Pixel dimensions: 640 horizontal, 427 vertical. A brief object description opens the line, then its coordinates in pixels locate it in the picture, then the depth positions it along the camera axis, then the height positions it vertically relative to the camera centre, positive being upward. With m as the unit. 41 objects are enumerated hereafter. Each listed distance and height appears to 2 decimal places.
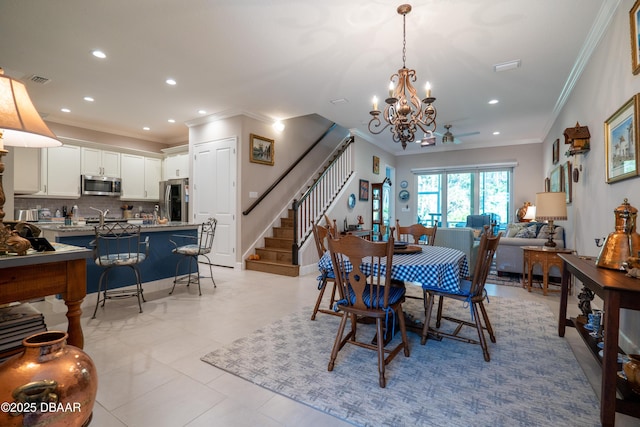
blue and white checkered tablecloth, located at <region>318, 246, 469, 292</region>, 2.01 -0.41
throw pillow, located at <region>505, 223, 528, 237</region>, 5.79 -0.32
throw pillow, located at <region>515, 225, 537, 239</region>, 5.34 -0.36
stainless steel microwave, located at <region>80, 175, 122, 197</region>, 5.89 +0.47
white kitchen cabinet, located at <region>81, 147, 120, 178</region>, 5.96 +0.96
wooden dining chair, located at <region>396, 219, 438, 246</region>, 3.39 -0.23
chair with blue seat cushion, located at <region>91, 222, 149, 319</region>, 3.02 -0.52
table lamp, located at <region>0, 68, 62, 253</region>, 1.20 +0.38
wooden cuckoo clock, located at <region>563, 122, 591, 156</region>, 3.27 +0.84
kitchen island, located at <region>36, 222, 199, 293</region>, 3.15 -0.51
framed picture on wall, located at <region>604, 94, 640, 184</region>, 2.14 +0.58
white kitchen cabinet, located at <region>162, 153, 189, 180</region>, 6.78 +1.01
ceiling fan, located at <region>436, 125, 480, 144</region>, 6.29 +1.64
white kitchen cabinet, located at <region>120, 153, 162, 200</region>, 6.66 +0.75
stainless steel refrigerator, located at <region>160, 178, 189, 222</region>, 6.36 +0.20
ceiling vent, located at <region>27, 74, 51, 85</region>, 3.96 +1.76
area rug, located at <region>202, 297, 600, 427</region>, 1.56 -1.07
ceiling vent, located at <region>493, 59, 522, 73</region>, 3.53 +1.80
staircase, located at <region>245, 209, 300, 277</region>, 4.90 -0.83
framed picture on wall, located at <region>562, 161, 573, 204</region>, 4.18 +0.48
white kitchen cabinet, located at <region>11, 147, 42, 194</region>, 4.95 +0.62
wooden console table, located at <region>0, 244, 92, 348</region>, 1.19 -0.31
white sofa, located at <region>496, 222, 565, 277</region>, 4.62 -0.62
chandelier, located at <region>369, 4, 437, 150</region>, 2.61 +0.97
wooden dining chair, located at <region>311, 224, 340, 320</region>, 2.71 -0.57
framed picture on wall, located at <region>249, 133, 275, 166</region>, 5.46 +1.15
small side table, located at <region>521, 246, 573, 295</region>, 3.91 -0.62
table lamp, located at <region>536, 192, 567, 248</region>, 3.80 +0.09
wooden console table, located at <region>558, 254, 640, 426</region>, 1.41 -0.63
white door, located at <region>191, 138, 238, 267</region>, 5.39 +0.36
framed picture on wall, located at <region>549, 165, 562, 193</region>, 4.79 +0.59
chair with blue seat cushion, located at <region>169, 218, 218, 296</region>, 3.82 -0.56
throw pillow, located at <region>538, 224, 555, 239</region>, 5.07 -0.34
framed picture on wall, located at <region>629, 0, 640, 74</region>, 2.08 +1.27
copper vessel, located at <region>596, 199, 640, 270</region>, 1.80 -0.18
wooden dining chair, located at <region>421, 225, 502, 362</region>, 2.13 -0.62
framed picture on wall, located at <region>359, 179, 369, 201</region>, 6.99 +0.51
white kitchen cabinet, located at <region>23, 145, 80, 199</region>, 5.40 +0.67
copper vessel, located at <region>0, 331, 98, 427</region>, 0.84 -0.53
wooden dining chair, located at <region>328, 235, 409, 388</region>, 1.78 -0.56
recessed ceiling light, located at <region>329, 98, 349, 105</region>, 4.79 +1.82
